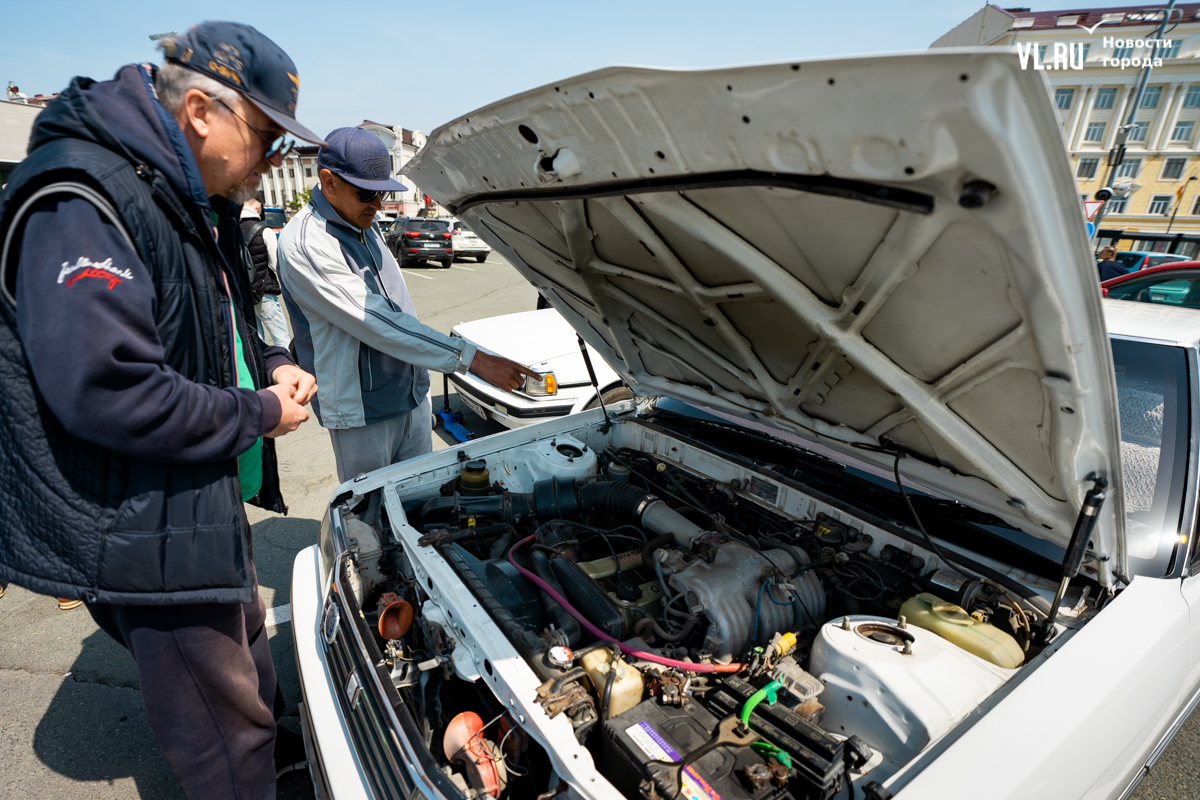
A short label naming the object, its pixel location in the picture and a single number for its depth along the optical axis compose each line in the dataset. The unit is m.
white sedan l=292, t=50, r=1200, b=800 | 0.99
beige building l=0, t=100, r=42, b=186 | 21.28
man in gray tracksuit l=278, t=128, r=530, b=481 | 2.31
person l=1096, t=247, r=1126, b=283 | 6.50
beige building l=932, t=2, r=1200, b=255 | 34.38
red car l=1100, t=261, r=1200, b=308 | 4.39
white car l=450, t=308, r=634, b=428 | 4.11
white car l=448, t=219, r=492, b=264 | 18.62
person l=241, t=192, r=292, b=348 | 4.39
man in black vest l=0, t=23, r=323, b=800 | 1.08
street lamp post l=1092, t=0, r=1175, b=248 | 9.45
